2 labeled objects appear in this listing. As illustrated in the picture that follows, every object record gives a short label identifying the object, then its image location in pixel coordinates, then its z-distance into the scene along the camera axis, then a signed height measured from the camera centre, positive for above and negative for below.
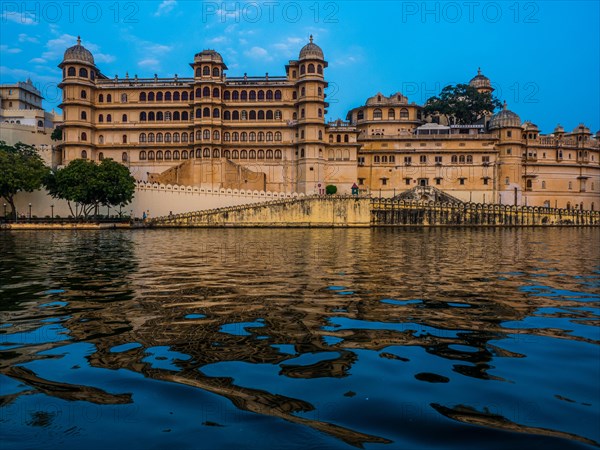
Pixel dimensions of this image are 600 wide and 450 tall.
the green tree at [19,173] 50.78 +4.09
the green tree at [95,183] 51.25 +3.18
